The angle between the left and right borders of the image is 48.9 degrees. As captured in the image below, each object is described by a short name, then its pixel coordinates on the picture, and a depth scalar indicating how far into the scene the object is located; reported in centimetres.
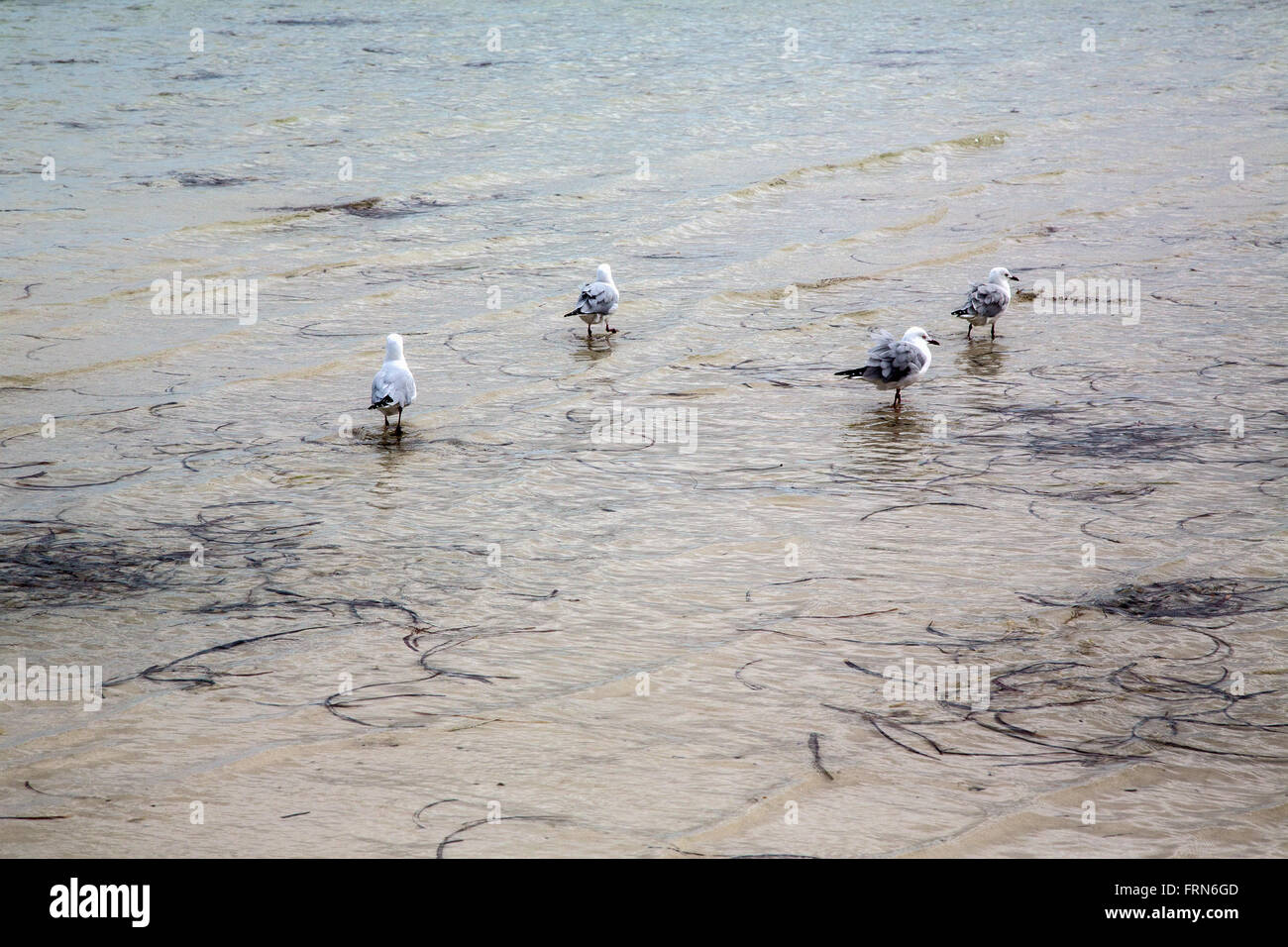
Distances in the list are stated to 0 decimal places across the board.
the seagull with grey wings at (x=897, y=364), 855
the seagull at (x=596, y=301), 1005
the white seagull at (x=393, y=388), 816
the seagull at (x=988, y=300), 977
